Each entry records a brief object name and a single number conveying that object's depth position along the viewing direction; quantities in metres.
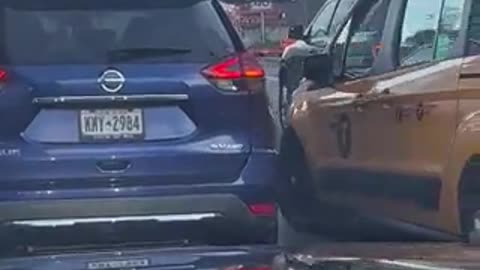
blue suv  6.47
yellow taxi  6.57
